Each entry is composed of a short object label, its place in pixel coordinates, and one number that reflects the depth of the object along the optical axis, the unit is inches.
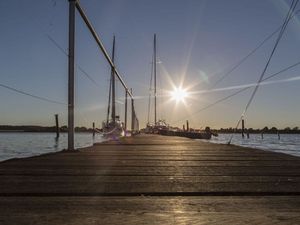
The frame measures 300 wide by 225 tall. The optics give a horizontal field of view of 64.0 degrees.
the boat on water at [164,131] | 936.6
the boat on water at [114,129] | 754.8
